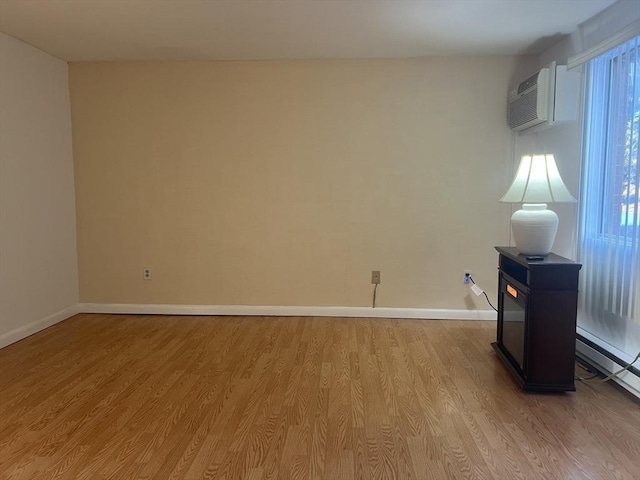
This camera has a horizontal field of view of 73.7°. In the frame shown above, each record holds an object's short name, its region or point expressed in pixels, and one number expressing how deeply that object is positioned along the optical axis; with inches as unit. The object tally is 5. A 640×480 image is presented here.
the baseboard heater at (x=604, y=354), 93.4
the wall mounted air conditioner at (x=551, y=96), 117.5
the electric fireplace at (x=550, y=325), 93.5
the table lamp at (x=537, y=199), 99.7
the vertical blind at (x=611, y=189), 95.3
